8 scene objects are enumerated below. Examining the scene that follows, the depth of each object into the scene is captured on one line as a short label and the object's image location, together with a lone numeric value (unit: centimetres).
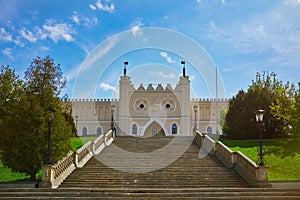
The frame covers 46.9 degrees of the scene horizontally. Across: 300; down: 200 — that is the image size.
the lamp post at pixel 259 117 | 1675
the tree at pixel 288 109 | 2641
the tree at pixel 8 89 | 2810
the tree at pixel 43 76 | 2666
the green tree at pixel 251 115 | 3136
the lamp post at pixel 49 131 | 1617
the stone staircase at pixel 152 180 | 1369
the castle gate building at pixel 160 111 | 5062
